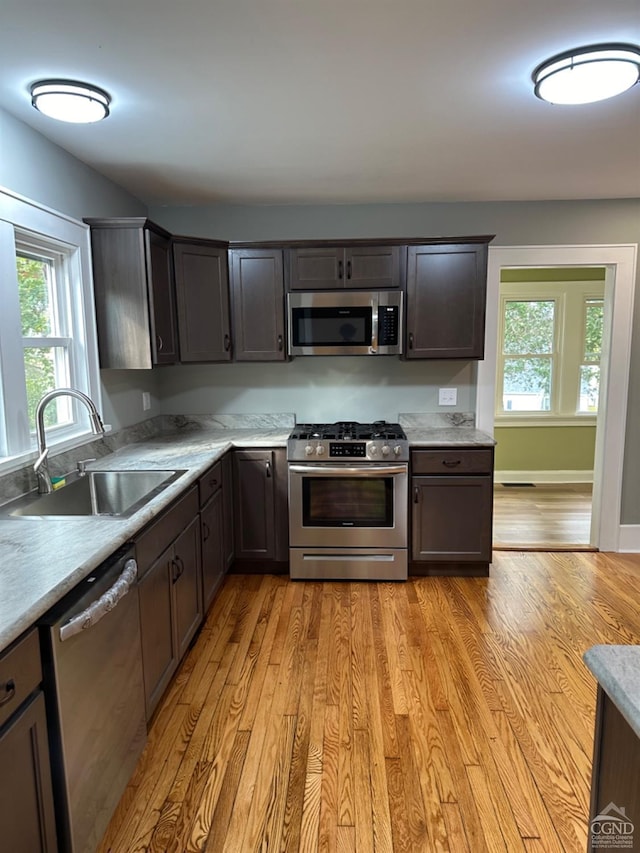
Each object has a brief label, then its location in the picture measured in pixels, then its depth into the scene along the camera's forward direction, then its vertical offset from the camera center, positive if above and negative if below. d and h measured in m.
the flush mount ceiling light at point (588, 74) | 1.70 +0.99
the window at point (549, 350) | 5.47 +0.12
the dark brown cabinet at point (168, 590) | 1.86 -0.93
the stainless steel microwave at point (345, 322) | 3.28 +0.26
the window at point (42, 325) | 2.10 +0.19
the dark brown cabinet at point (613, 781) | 0.84 -0.74
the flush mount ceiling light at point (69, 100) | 1.86 +0.98
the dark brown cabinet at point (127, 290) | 2.75 +0.40
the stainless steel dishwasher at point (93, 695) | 1.25 -0.93
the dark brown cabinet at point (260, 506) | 3.23 -0.91
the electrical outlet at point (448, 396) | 3.69 -0.25
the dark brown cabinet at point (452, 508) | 3.16 -0.92
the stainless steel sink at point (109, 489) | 2.29 -0.58
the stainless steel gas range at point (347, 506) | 3.11 -0.90
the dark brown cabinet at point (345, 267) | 3.28 +0.61
